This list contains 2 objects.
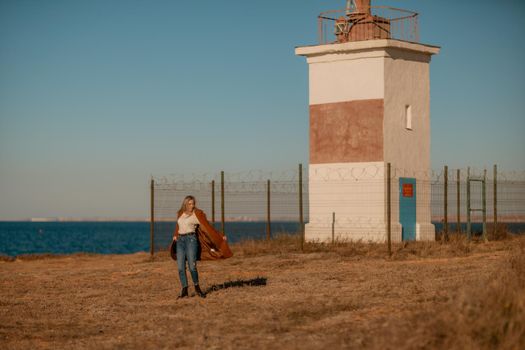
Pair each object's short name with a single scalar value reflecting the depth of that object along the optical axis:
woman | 16.78
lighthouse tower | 28.44
